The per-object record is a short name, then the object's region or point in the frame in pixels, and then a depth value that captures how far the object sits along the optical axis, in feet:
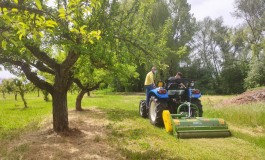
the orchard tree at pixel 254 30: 68.18
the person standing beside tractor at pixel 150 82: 24.76
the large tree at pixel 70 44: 17.14
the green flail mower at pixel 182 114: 17.38
